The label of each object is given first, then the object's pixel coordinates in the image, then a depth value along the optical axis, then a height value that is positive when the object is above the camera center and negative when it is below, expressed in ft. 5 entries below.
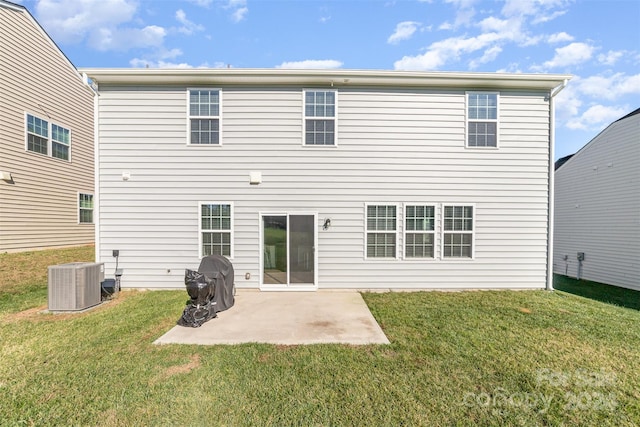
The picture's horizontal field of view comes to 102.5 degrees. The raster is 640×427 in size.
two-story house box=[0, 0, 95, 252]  27.55 +7.80
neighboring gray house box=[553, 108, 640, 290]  25.59 +0.47
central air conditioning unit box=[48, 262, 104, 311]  16.13 -5.08
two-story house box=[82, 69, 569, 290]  20.89 +2.55
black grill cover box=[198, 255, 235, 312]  16.19 -4.39
